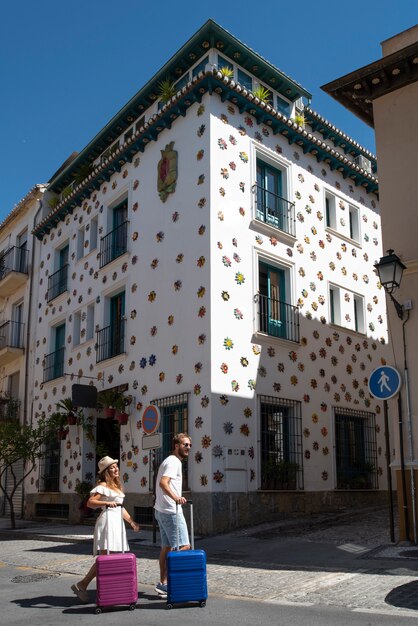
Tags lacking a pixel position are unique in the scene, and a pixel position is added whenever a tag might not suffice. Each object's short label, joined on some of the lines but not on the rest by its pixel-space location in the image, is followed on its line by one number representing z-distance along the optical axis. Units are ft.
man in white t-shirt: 24.72
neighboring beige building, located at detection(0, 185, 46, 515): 77.92
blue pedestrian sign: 34.37
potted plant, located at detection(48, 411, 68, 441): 63.52
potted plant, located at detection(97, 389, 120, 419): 55.47
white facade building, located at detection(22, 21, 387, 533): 48.75
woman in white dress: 24.40
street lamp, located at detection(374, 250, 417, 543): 34.78
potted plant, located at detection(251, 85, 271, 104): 56.29
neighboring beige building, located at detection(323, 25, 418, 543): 34.73
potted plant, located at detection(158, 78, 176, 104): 57.47
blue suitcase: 22.74
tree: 61.00
